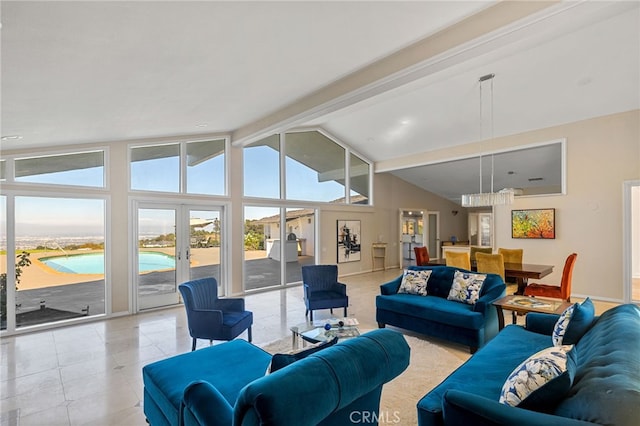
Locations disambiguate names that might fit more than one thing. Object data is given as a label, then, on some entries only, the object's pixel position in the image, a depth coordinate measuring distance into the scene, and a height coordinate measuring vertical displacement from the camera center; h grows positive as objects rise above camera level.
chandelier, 5.32 +0.25
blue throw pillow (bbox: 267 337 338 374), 1.68 -0.78
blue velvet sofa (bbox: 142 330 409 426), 1.25 -0.85
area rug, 2.54 -1.62
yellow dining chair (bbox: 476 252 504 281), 5.16 -0.83
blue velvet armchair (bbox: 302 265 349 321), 4.89 -1.24
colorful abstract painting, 6.83 -0.25
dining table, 5.10 -0.98
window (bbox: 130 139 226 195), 5.68 +0.89
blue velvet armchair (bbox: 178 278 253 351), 3.56 -1.20
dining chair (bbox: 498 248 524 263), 6.27 -0.84
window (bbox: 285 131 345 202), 7.92 +1.21
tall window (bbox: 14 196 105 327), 4.57 -0.67
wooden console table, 9.72 -1.26
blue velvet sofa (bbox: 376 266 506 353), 3.63 -1.21
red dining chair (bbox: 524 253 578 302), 4.87 -1.24
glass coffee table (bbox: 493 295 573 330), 3.37 -1.03
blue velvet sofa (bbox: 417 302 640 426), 1.34 -0.89
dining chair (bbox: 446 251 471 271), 5.72 -0.85
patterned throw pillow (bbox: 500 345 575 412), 1.54 -0.85
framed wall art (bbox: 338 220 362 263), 8.85 -0.78
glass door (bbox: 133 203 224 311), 5.64 -0.66
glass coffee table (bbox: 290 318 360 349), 3.21 -1.24
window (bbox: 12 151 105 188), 4.59 +0.69
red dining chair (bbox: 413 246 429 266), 7.23 -1.01
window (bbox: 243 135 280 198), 7.13 +1.05
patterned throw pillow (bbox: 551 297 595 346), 2.44 -0.88
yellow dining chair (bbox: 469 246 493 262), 6.99 -0.84
